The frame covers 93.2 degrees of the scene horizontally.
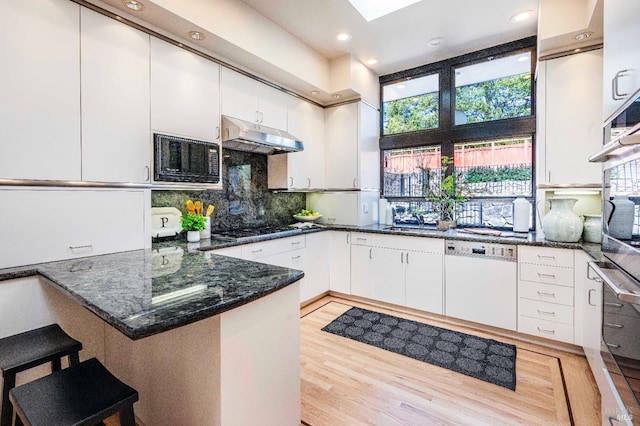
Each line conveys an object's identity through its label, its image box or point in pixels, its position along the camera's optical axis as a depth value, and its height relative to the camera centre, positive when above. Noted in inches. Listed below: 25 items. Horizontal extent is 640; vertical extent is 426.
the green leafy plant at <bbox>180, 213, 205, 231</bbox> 101.3 -4.6
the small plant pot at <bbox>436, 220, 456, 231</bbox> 138.1 -7.4
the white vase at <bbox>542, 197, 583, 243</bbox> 98.7 -4.7
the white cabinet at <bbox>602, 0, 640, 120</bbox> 49.0 +28.4
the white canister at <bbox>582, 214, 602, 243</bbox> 98.7 -6.7
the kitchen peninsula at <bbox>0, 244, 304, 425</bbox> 43.8 -20.3
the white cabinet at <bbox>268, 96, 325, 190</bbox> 142.6 +25.4
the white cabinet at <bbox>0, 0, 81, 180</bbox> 64.8 +27.2
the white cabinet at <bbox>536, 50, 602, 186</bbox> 100.7 +30.9
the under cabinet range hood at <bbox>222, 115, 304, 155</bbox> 108.1 +27.4
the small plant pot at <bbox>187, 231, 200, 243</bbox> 101.9 -9.1
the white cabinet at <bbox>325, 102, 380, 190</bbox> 152.3 +32.6
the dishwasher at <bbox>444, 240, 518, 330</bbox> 107.4 -27.6
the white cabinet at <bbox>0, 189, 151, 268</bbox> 66.3 -3.3
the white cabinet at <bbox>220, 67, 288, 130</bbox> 111.9 +43.8
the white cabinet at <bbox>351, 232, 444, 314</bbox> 123.0 -26.6
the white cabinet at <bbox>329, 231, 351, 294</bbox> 146.2 -26.0
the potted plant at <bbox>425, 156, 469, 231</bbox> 139.3 +7.2
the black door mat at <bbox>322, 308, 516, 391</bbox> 88.4 -46.4
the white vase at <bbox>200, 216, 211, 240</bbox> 109.7 -8.0
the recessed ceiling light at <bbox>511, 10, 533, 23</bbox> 109.0 +70.8
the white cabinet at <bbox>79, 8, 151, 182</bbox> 76.7 +29.3
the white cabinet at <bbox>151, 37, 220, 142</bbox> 90.8 +37.5
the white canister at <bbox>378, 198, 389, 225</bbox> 161.5 -1.3
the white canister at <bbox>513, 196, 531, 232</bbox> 120.2 -2.7
